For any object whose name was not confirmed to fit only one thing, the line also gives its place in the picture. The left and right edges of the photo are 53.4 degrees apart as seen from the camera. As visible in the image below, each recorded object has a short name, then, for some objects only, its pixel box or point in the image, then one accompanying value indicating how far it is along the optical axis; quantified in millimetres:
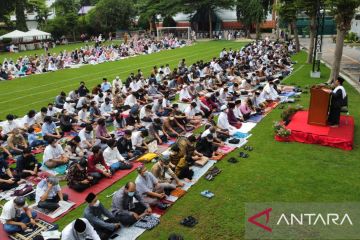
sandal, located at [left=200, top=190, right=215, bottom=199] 9430
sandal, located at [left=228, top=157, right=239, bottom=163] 11578
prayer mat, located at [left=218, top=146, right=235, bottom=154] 12430
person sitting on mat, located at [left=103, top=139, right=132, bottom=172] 11406
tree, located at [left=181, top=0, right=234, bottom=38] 58406
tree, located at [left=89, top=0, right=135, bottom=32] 62906
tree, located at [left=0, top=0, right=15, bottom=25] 56012
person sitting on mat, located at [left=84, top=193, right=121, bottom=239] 7727
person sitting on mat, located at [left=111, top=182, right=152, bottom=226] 8281
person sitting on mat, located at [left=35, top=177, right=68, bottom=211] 9055
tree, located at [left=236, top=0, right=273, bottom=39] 50000
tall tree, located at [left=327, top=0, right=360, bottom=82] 19062
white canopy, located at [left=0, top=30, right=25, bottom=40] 47825
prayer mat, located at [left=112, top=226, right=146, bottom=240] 7859
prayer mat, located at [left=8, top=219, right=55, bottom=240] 7976
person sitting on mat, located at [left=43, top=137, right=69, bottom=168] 11422
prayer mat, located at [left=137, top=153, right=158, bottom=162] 12039
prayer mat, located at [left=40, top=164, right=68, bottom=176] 11328
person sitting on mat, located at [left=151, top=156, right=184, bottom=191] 9602
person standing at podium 13125
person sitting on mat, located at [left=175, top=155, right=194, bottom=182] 10336
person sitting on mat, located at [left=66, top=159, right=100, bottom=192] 10133
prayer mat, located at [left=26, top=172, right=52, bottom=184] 10859
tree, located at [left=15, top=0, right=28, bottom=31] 58312
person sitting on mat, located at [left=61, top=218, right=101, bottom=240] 7066
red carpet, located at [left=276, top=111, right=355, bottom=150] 12273
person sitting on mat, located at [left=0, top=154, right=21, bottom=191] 10305
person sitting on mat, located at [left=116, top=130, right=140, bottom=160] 12305
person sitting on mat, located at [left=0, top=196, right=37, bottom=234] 8086
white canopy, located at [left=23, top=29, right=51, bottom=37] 48562
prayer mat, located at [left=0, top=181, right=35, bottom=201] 9922
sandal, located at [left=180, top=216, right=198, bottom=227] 8227
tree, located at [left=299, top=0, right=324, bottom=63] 26906
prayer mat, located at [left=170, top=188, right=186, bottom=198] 9552
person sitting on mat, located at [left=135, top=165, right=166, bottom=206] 8906
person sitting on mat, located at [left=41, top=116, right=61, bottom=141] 13793
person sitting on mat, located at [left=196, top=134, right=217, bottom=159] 11883
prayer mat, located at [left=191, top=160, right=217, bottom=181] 10616
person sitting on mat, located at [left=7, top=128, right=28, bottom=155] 12773
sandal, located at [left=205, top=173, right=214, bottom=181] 10400
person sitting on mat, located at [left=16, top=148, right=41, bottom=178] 10891
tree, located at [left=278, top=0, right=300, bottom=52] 31281
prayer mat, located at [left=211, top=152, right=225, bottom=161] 11750
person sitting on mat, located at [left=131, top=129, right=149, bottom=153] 12758
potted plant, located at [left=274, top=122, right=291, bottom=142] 13030
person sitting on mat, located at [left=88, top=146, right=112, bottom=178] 10516
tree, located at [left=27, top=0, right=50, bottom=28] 66031
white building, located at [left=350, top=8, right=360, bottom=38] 47881
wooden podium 12945
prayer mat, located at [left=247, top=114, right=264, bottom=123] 15888
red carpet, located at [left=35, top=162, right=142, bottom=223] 8945
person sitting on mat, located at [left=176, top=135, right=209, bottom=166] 11016
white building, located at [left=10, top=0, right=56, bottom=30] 78450
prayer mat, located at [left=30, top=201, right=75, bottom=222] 8852
